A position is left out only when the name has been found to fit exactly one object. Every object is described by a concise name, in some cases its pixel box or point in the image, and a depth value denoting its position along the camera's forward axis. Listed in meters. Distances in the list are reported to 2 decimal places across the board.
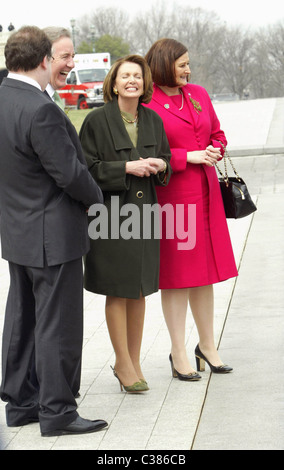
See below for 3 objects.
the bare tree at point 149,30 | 113.38
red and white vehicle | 48.78
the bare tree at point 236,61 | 116.00
